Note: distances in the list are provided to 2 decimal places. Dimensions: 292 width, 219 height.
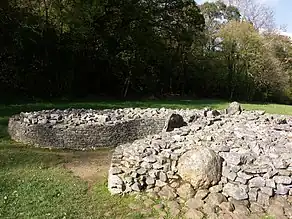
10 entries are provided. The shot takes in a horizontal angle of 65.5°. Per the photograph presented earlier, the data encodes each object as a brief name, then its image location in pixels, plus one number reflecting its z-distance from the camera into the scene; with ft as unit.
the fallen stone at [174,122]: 17.84
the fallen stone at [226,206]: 10.06
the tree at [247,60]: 52.42
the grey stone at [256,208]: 10.07
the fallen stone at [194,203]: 10.24
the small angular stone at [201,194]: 10.56
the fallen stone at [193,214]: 9.79
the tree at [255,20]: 66.37
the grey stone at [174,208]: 9.99
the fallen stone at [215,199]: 10.32
